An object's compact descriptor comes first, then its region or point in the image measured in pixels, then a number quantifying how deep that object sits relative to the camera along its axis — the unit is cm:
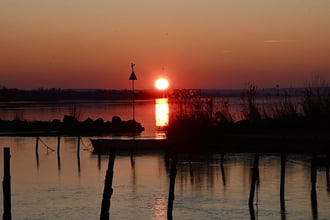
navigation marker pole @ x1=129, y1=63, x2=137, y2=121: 4559
